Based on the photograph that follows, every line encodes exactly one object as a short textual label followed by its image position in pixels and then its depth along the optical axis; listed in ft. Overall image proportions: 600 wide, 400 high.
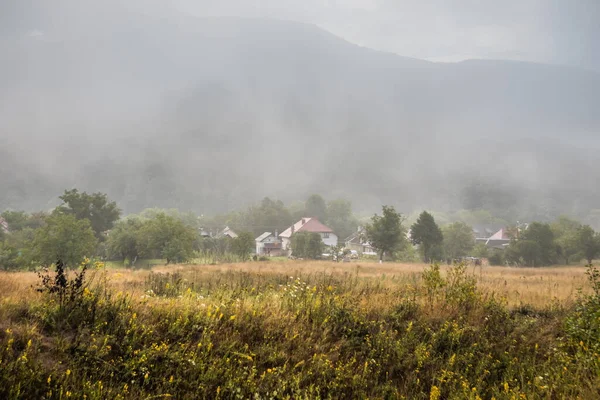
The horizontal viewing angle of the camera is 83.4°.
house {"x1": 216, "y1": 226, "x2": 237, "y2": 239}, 460.14
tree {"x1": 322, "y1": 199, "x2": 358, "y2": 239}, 485.56
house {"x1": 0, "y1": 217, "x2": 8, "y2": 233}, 233.70
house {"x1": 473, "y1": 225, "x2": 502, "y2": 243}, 567.91
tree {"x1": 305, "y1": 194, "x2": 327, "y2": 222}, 549.13
